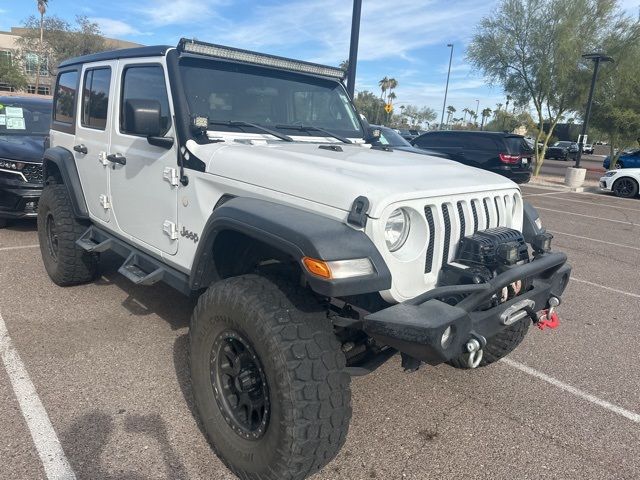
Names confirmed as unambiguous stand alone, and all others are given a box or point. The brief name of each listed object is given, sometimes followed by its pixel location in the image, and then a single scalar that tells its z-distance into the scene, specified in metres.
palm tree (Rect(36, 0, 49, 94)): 43.84
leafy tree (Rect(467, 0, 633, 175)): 18.44
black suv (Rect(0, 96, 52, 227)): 6.34
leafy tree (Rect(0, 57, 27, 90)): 39.78
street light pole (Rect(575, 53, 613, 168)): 16.30
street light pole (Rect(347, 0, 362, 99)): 8.72
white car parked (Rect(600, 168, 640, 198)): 15.73
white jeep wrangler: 2.14
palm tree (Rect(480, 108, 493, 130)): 86.81
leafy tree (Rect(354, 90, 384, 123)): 62.97
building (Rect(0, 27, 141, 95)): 43.31
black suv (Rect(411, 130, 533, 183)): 13.95
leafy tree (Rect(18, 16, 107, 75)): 43.00
